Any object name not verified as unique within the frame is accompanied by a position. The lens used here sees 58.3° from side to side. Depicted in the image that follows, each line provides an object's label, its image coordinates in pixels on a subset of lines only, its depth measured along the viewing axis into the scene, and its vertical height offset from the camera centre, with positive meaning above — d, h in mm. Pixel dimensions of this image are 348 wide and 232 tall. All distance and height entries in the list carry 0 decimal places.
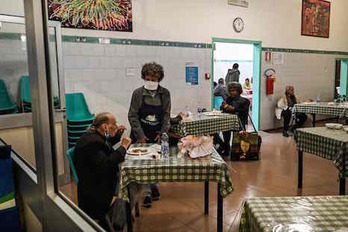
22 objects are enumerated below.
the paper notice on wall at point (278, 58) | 7776 +414
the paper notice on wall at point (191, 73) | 6262 +51
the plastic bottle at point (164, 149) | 2590 -613
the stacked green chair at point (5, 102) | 3934 -312
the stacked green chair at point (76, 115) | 4504 -596
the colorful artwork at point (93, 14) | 4684 +995
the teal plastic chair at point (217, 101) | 8781 -731
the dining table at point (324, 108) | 6066 -702
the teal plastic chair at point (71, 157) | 2559 -661
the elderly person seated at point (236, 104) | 5379 -502
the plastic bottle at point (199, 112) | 5262 -662
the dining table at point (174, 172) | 2344 -723
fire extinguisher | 7621 -131
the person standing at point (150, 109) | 3416 -370
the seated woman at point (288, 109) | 7477 -849
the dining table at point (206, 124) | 4582 -748
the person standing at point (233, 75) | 9174 +1
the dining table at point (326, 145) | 2969 -747
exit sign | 6770 +1587
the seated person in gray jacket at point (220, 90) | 7742 -369
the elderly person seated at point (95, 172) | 2387 -736
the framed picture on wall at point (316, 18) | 8266 +1526
